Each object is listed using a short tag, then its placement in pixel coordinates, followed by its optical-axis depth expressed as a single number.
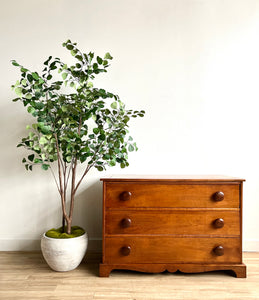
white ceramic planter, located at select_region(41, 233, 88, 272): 1.66
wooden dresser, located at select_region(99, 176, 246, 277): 1.64
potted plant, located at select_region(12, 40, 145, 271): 1.64
